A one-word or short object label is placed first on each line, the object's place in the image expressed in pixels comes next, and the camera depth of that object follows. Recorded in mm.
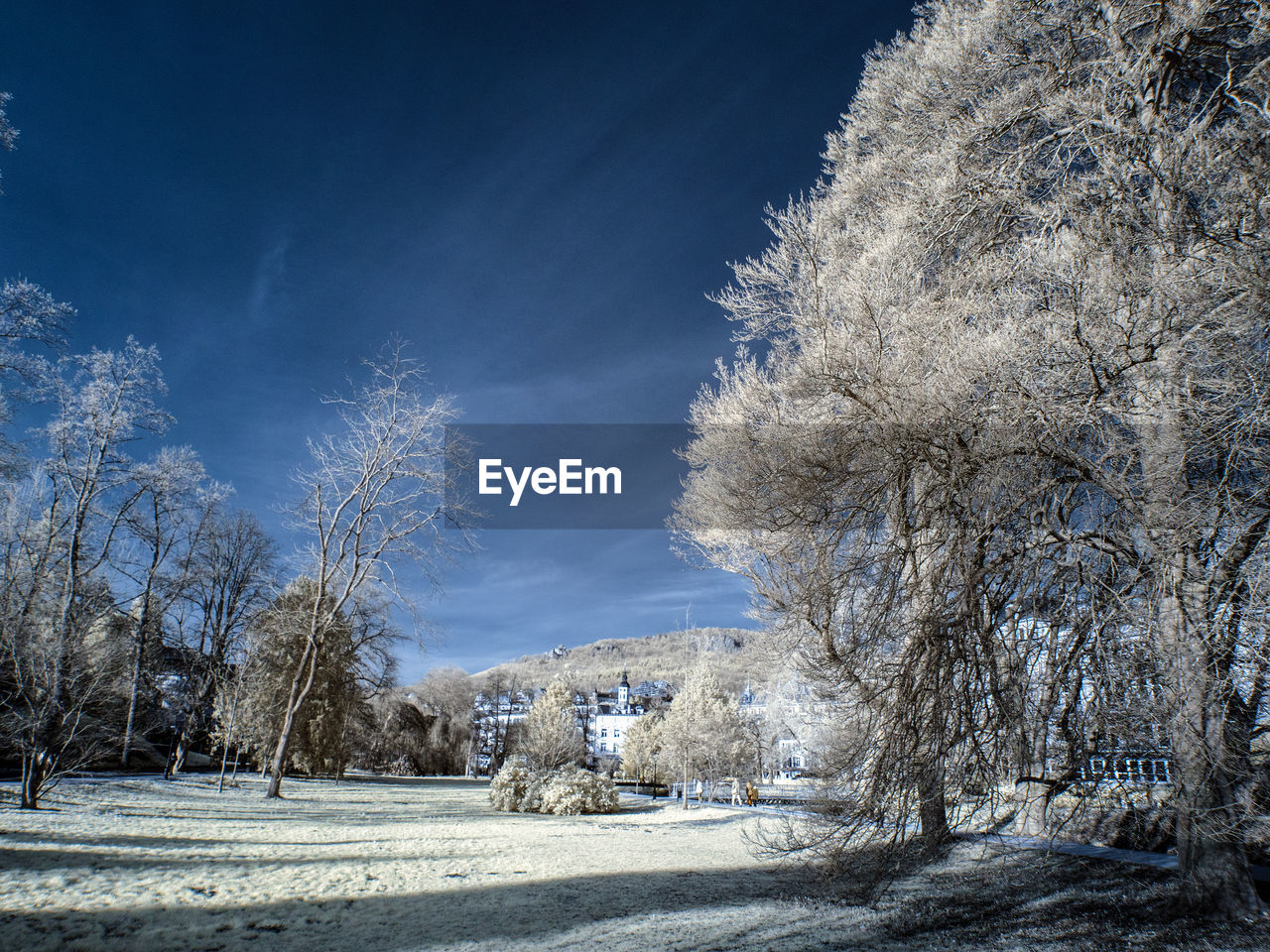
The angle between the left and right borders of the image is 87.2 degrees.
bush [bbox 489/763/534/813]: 18625
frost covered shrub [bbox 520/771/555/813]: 18688
